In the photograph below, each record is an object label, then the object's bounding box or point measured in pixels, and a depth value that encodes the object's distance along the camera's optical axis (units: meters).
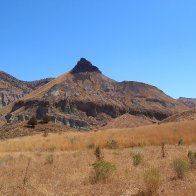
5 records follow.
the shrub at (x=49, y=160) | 12.11
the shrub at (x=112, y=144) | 17.26
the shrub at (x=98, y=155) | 11.86
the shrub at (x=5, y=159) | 12.21
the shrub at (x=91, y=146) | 17.69
